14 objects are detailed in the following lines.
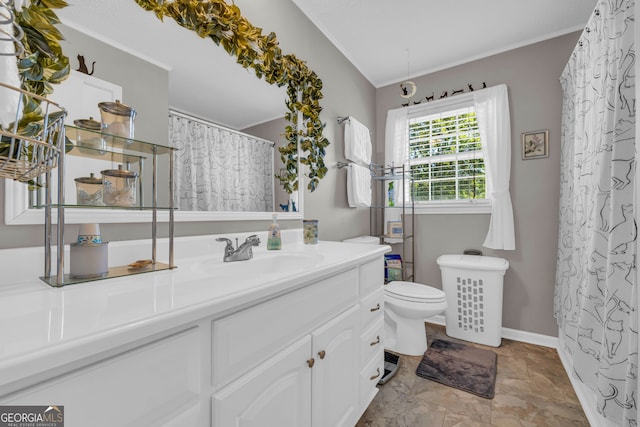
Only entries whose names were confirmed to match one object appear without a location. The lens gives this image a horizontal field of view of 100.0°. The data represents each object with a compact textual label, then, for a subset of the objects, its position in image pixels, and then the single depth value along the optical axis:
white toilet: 1.95
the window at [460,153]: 2.33
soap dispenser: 1.43
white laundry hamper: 2.20
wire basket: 0.56
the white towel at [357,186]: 2.31
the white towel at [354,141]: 2.33
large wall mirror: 0.85
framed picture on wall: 2.22
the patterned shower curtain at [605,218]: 1.05
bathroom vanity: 0.41
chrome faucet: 1.15
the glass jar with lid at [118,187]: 0.86
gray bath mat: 1.70
